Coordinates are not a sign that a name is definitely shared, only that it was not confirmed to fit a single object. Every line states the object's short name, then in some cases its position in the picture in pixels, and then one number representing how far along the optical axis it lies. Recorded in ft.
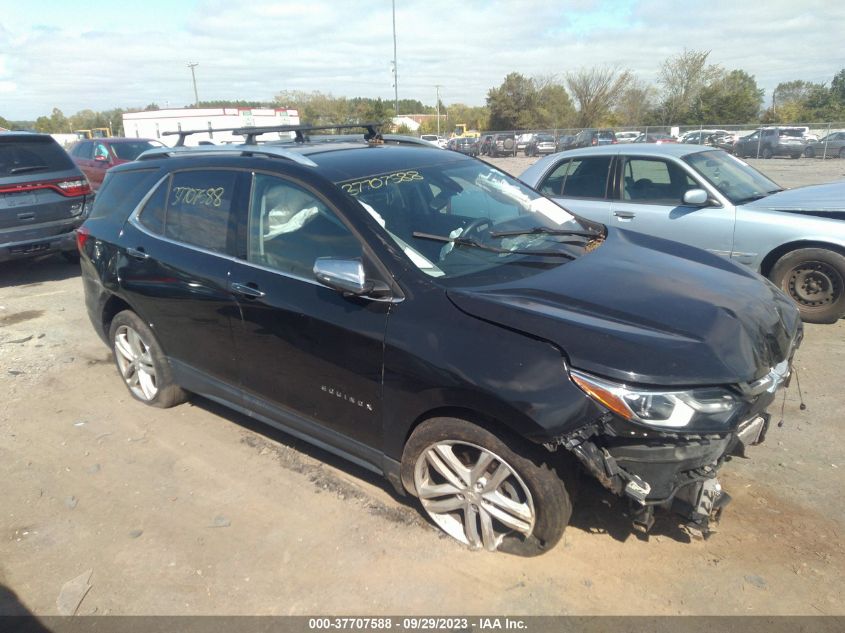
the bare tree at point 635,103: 167.22
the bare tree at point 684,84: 154.92
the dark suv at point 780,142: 92.07
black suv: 7.89
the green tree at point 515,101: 202.39
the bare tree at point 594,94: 172.96
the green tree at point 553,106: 189.93
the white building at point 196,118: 122.62
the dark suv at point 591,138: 101.30
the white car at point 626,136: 102.01
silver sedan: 18.58
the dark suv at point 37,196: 25.03
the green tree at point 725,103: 150.71
